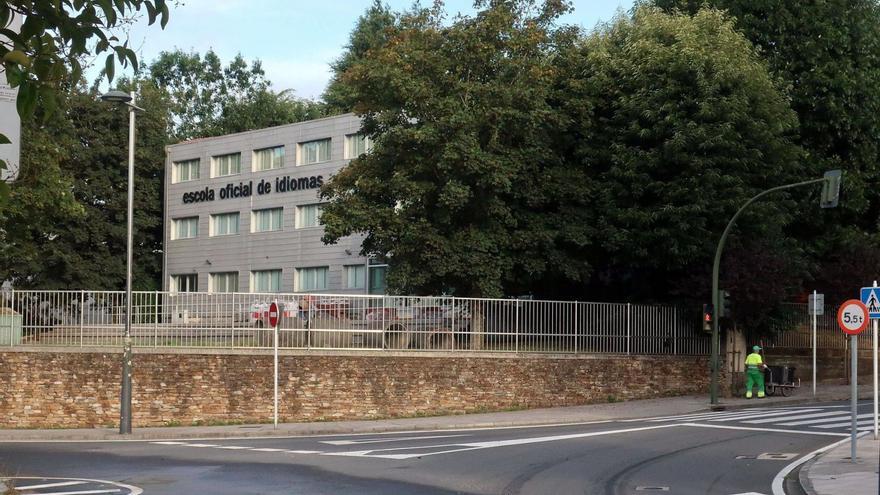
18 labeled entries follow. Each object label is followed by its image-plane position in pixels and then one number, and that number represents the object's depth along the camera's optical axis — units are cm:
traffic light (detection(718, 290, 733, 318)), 3203
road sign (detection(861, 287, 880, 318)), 2039
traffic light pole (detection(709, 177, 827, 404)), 3112
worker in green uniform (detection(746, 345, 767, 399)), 3269
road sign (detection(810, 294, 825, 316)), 3434
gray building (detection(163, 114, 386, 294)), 5678
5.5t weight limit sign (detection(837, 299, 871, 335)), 1858
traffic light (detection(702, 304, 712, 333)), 3199
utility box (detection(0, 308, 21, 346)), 2670
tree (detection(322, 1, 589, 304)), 3309
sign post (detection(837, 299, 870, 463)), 1856
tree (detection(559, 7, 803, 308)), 3397
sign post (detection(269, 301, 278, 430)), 2478
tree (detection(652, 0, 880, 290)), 4138
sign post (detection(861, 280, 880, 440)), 2039
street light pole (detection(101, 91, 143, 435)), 2400
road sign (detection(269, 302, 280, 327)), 2479
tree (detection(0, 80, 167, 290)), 4847
